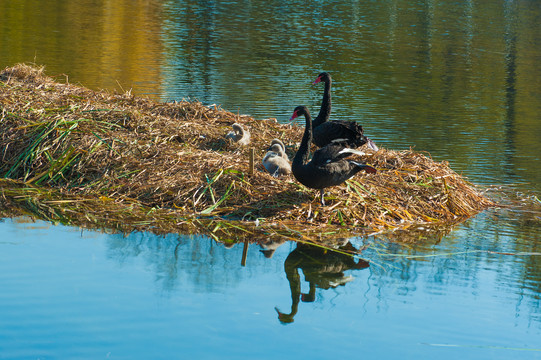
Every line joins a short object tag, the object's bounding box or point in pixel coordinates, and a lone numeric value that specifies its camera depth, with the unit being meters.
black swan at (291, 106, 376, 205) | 15.06
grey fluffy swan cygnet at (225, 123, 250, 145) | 19.92
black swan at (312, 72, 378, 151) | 18.53
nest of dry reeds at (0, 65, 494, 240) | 15.82
